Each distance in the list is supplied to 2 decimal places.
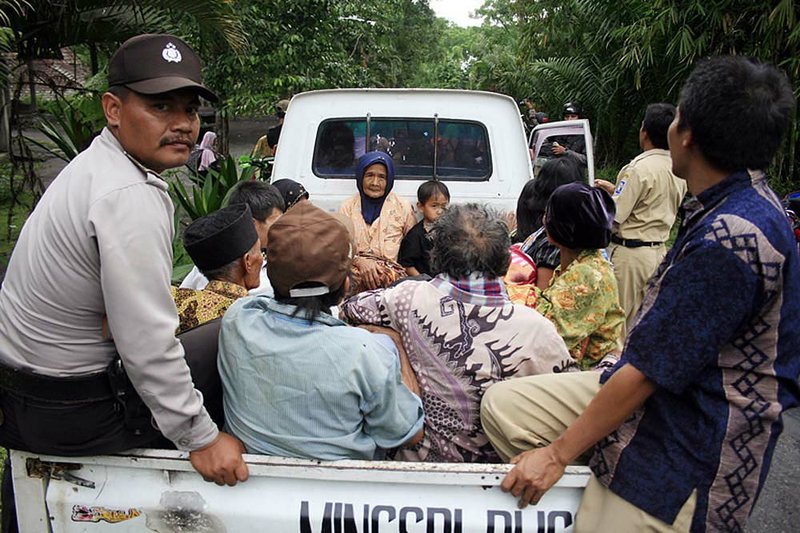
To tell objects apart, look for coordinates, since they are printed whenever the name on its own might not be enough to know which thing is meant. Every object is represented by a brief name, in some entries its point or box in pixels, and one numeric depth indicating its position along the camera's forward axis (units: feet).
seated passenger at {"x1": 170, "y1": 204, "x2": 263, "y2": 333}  7.89
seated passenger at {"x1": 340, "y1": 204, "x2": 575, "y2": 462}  6.95
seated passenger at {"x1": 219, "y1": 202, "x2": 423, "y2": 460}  6.33
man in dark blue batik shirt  5.02
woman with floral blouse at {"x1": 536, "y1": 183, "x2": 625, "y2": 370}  7.95
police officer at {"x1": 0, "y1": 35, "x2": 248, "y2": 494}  5.72
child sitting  13.60
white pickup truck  6.14
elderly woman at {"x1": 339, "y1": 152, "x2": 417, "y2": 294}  13.73
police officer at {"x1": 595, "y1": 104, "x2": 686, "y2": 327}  14.61
